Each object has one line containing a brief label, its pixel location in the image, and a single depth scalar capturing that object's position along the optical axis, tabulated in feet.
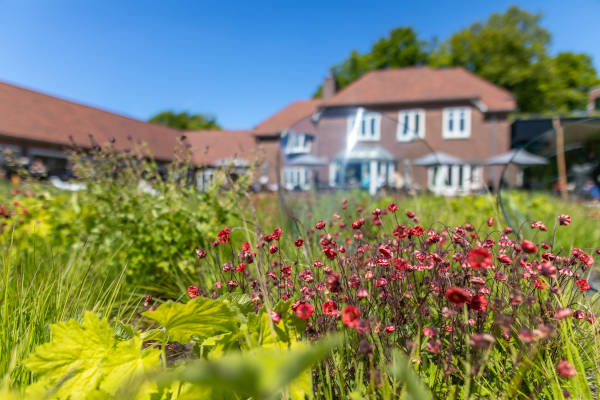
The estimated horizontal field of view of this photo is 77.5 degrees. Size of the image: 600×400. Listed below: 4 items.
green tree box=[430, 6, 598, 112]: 109.50
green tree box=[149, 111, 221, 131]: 177.17
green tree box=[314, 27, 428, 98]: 120.67
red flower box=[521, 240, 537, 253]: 2.90
